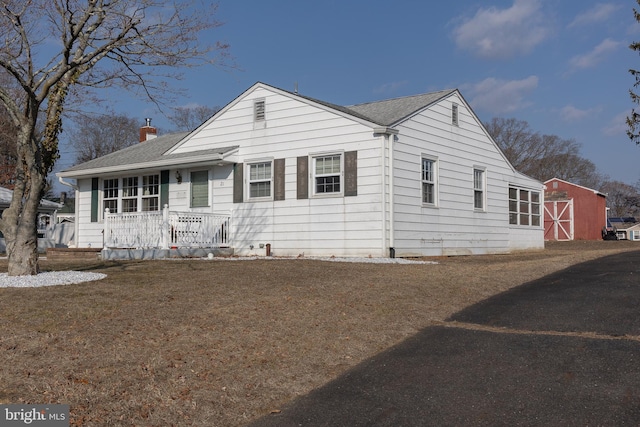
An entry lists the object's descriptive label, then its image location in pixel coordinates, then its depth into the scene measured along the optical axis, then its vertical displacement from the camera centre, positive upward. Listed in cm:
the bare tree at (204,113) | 5309 +1118
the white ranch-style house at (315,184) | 1542 +161
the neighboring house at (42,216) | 2497 +114
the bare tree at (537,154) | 5766 +823
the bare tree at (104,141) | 4959 +821
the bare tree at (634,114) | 2373 +515
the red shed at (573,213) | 3575 +157
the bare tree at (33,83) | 936 +248
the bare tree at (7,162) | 3281 +480
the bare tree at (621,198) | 6544 +452
